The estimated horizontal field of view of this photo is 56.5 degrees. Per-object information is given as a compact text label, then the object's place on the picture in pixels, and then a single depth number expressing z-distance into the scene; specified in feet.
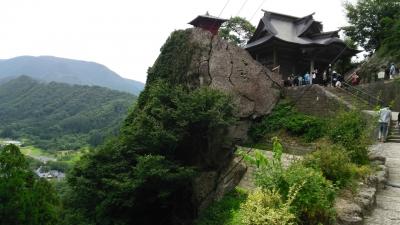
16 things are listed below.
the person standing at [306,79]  84.02
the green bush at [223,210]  44.78
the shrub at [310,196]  19.40
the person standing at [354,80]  86.57
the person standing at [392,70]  80.12
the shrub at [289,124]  61.61
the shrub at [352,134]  32.63
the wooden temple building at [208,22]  95.25
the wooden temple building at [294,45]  89.56
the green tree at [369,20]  107.55
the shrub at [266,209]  16.83
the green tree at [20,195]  42.29
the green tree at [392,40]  93.05
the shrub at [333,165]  25.68
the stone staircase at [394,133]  53.26
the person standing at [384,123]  50.98
